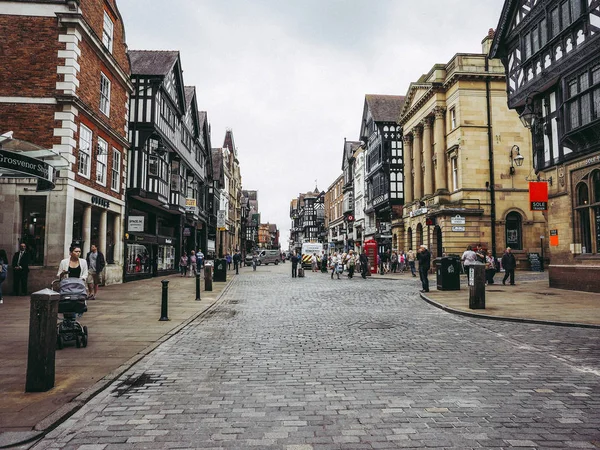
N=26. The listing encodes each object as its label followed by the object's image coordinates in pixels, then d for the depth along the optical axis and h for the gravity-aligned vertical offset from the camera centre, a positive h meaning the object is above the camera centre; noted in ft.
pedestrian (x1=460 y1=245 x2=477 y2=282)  60.80 -0.19
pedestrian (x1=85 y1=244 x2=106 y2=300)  52.81 -1.07
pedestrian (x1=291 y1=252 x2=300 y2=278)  94.03 -1.63
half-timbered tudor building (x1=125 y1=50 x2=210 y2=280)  79.25 +17.73
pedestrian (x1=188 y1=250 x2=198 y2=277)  91.56 -2.32
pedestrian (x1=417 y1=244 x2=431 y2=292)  54.83 -1.10
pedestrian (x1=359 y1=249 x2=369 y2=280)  91.76 -1.97
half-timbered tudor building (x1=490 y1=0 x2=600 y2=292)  51.24 +16.44
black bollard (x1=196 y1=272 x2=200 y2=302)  48.93 -3.88
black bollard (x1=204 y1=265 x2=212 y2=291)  60.03 -3.29
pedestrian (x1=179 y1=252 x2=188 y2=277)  96.48 -2.12
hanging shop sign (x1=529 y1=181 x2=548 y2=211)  58.44 +7.59
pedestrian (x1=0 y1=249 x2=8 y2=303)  43.45 -1.13
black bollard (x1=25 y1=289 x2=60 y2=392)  16.47 -3.30
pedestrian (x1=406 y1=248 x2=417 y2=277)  92.12 -1.15
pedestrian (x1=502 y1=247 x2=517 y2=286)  62.85 -1.31
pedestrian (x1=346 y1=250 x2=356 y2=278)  95.87 -2.06
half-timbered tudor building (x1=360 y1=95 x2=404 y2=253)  147.54 +30.71
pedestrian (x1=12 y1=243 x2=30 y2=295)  49.98 -1.80
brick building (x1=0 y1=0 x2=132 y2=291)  52.90 +17.34
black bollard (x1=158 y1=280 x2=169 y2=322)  34.09 -4.05
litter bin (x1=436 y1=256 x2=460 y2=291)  55.88 -2.40
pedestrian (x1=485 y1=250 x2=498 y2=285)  65.57 -2.11
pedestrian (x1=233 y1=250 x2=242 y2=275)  112.78 -1.50
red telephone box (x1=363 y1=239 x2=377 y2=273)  109.09 +0.35
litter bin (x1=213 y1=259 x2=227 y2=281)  77.97 -2.56
